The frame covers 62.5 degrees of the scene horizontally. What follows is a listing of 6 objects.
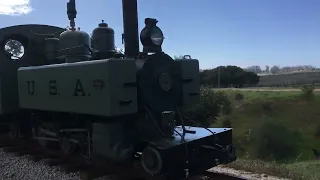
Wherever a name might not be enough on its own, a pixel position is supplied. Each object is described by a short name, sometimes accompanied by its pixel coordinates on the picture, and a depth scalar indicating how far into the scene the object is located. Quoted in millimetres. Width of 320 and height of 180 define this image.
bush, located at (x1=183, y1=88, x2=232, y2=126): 24542
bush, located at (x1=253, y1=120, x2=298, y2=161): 19971
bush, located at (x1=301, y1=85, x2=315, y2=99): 37869
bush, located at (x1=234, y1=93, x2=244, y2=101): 40737
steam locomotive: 3622
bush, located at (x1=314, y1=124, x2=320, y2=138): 26395
